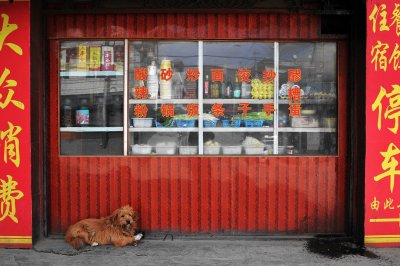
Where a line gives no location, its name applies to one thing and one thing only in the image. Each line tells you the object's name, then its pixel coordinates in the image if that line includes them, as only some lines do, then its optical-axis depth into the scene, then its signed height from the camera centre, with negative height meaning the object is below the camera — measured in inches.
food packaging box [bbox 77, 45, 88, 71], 288.5 +39.2
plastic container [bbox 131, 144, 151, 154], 288.2 -15.1
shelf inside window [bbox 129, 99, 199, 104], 289.0 +13.5
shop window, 287.6 +14.8
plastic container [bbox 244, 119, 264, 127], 291.6 +0.2
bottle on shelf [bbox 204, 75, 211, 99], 289.7 +21.2
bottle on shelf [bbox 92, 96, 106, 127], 289.3 +6.4
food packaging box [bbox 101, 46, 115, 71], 287.4 +39.0
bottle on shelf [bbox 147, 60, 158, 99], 290.5 +25.5
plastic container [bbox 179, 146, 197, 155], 289.3 -15.8
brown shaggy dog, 264.0 -58.7
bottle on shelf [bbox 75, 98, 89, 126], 289.7 +5.8
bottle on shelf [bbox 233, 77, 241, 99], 291.8 +20.1
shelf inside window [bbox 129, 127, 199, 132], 290.8 -3.3
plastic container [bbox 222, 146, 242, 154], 288.8 -15.6
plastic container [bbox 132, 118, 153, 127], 289.1 +0.9
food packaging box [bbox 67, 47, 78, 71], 288.0 +39.1
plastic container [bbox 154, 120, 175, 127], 291.3 -0.3
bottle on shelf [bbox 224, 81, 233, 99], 291.4 +20.1
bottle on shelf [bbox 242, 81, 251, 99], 291.5 +20.1
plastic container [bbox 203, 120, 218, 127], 291.1 +0.0
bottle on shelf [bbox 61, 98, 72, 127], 288.7 +5.8
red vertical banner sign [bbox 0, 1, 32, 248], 258.2 -1.1
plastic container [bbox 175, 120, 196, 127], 291.0 +0.3
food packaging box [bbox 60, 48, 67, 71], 287.4 +39.0
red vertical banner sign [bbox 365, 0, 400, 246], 258.7 -1.1
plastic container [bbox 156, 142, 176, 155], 289.1 -14.6
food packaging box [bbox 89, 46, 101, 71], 288.5 +39.2
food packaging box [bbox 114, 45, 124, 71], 286.7 +39.4
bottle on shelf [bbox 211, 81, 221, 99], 290.2 +20.6
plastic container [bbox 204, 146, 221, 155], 289.1 -15.8
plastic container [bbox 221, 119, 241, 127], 291.6 +0.8
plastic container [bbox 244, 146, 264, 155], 289.3 -15.9
